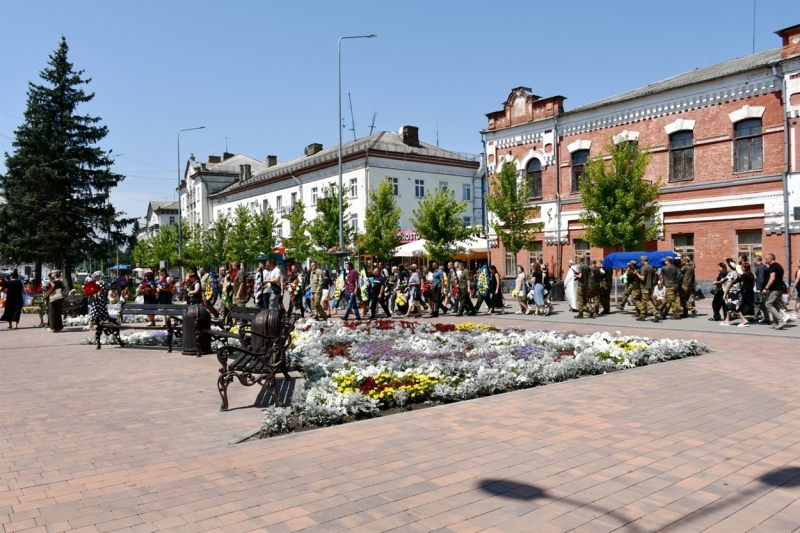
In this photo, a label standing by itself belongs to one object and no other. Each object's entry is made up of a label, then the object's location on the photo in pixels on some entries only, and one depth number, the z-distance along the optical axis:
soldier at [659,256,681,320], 18.12
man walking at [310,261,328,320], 19.12
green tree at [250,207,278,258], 51.31
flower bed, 7.00
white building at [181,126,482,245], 45.97
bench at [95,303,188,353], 13.09
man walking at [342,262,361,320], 20.28
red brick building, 24.58
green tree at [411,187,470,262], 33.94
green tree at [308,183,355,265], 39.00
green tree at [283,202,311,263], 40.44
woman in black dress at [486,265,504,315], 21.39
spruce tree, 38.12
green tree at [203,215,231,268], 58.41
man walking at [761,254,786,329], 15.21
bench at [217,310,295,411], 7.56
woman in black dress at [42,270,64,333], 17.72
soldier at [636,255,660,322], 17.97
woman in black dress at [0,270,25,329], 19.17
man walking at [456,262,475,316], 20.78
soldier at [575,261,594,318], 19.36
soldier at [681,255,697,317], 18.22
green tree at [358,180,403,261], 37.56
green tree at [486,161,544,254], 31.33
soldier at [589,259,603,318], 19.48
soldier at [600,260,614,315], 20.06
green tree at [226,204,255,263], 51.75
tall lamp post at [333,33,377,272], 25.27
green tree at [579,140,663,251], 26.11
